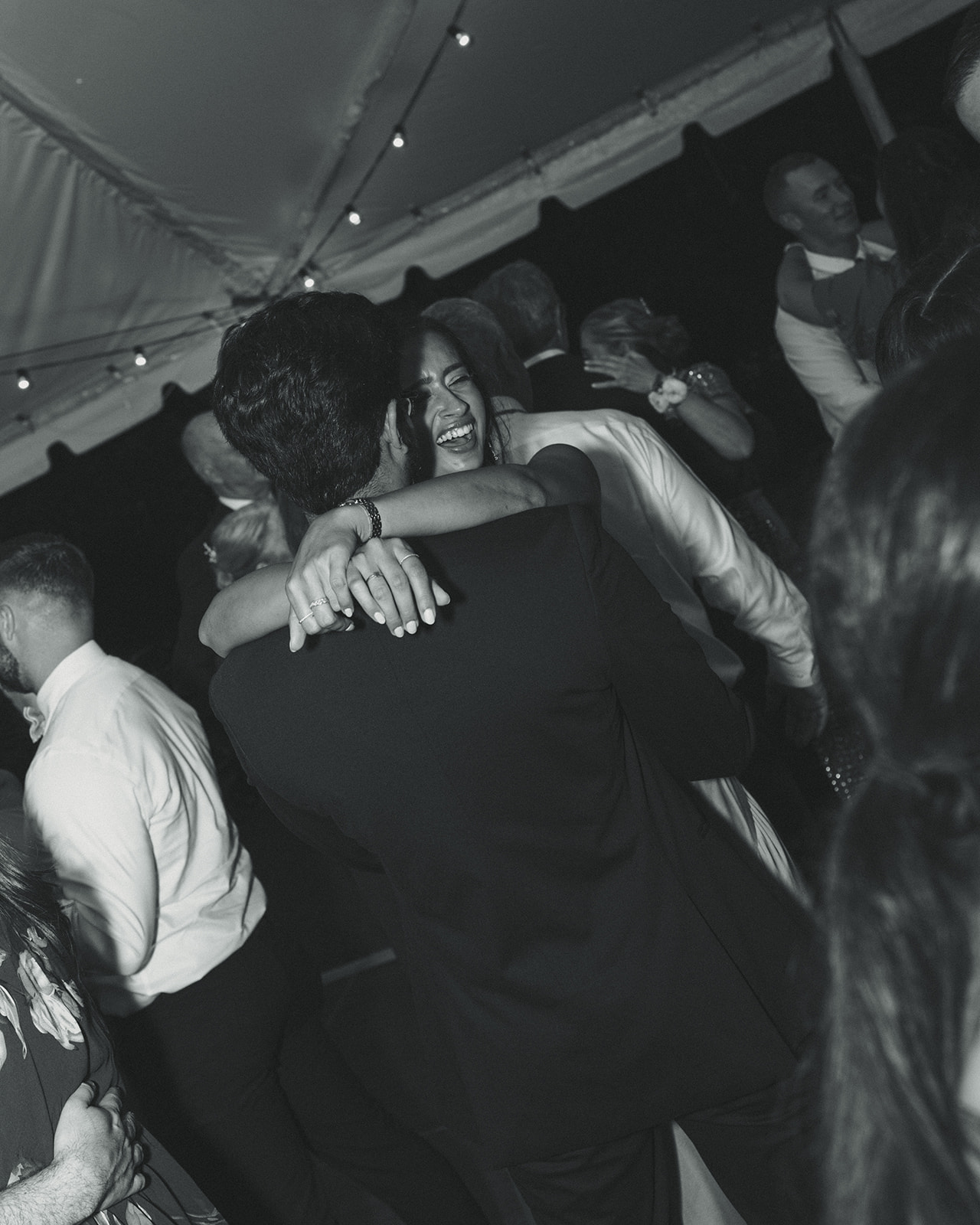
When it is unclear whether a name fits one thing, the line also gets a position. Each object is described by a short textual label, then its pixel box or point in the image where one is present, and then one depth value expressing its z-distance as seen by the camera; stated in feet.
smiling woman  4.22
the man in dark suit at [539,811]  4.36
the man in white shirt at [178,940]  7.11
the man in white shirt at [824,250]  11.03
